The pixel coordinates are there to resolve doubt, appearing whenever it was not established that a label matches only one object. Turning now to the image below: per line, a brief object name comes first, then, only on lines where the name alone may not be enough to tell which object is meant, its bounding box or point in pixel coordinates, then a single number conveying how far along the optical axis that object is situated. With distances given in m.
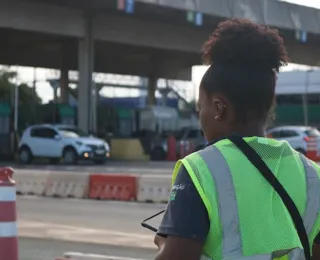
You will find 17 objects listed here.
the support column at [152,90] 51.87
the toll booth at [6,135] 36.44
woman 2.03
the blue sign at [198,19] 36.07
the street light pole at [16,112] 40.00
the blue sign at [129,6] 33.19
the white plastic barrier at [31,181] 17.59
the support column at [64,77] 41.72
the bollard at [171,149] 36.03
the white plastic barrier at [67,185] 16.95
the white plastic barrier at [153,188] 15.77
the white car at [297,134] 31.86
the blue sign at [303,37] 41.09
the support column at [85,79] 37.22
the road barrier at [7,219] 6.51
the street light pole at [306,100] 44.41
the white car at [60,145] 31.39
